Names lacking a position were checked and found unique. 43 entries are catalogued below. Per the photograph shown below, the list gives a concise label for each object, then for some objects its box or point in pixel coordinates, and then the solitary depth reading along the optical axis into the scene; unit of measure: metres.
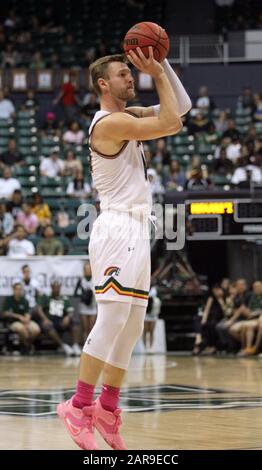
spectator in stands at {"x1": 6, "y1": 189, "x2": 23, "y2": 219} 20.34
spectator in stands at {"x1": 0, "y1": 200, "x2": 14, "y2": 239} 19.69
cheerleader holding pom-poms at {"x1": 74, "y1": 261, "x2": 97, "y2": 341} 18.70
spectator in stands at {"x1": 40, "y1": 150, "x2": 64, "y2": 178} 22.72
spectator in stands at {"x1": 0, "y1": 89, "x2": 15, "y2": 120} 25.28
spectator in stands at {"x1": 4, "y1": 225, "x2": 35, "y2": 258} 19.16
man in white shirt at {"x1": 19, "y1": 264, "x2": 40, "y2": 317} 18.88
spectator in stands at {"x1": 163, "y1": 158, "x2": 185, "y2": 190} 21.29
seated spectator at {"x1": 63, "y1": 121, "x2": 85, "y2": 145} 24.20
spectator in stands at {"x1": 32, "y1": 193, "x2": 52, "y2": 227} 20.45
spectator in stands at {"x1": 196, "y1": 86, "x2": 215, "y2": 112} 25.26
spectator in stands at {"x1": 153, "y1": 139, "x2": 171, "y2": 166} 22.94
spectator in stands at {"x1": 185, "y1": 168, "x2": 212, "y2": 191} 19.00
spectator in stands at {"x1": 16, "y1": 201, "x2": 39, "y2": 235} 19.92
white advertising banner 19.05
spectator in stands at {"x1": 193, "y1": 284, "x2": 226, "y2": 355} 18.61
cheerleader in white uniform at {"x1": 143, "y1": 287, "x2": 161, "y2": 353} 18.84
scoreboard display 18.09
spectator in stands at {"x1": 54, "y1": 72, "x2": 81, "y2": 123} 25.51
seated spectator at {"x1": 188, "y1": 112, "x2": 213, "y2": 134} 24.44
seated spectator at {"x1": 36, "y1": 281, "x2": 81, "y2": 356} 18.69
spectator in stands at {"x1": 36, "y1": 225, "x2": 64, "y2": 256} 19.45
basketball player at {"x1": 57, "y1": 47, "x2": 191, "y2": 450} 6.04
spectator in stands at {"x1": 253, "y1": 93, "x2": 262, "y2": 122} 24.64
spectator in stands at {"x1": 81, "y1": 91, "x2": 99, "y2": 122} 25.12
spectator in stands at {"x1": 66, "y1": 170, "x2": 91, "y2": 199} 21.11
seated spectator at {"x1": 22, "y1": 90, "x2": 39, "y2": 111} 25.73
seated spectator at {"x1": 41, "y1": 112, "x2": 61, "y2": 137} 24.62
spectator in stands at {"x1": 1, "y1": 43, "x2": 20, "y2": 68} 27.17
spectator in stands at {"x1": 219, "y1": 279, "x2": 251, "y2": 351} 18.38
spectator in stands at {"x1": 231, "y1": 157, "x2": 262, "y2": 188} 19.98
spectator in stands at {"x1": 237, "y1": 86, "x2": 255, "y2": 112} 25.12
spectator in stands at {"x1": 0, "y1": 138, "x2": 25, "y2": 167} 23.12
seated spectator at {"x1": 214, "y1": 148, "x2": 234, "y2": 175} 21.85
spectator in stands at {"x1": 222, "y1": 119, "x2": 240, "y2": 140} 23.33
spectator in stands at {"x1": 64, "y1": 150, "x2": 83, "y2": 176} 22.33
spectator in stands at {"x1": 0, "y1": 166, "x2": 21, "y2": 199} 21.36
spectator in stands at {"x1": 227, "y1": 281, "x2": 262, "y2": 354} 18.16
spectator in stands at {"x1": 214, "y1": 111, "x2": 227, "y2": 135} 24.42
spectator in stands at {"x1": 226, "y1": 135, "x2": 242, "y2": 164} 22.42
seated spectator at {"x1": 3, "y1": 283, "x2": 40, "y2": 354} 18.55
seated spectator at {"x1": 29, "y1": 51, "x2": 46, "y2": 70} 26.98
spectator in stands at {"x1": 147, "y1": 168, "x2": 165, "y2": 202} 19.33
